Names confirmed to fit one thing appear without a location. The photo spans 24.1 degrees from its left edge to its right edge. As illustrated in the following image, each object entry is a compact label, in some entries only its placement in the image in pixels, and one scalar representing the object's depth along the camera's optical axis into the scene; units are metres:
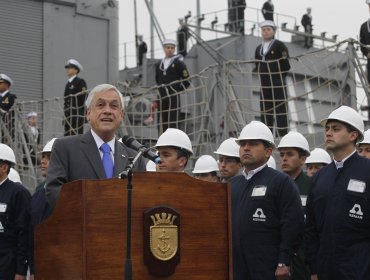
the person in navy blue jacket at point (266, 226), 7.01
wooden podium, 4.44
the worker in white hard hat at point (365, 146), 8.68
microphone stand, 4.42
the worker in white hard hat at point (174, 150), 7.45
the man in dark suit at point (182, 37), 21.03
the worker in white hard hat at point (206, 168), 10.30
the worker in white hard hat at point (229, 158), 9.05
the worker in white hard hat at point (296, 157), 8.44
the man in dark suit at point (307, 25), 25.87
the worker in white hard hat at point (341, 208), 6.48
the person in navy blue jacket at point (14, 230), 8.69
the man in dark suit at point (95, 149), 5.16
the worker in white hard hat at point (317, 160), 9.74
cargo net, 11.09
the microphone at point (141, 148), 4.80
